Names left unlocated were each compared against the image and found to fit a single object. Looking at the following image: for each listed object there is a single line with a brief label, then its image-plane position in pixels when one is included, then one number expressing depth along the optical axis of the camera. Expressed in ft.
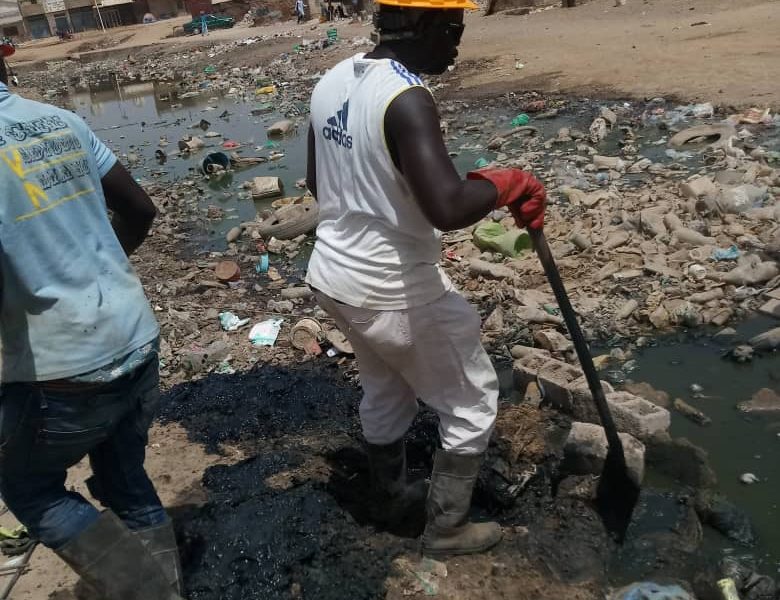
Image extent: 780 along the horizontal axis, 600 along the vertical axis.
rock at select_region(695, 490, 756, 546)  9.07
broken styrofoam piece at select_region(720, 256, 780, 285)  15.28
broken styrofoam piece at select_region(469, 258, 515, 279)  17.29
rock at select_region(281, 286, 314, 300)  18.25
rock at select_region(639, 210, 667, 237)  18.11
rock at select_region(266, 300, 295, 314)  17.38
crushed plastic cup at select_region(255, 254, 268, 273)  21.43
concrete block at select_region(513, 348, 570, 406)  11.93
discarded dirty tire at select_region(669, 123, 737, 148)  25.77
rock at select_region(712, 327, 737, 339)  13.87
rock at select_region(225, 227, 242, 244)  24.76
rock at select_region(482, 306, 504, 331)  15.03
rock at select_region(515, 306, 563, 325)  14.98
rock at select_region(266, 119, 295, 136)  41.11
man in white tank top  6.56
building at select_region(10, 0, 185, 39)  162.50
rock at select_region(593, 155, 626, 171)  24.53
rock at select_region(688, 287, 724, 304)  14.85
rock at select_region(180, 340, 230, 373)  14.82
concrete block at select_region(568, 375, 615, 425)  11.39
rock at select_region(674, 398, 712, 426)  11.59
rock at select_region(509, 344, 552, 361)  13.38
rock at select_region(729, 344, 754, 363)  12.99
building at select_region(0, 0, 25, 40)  144.99
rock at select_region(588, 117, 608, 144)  28.81
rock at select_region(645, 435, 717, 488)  10.16
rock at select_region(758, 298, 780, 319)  14.23
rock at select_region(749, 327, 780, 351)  13.09
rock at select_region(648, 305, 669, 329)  14.47
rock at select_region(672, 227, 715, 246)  17.16
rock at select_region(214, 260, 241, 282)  20.31
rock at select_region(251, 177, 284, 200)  29.60
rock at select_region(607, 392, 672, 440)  10.62
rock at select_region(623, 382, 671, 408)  12.16
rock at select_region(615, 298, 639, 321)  14.85
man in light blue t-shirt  6.00
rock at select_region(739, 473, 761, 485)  10.09
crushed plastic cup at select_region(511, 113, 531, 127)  33.60
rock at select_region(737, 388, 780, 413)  11.59
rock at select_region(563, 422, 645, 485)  9.66
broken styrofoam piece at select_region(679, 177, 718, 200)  19.39
